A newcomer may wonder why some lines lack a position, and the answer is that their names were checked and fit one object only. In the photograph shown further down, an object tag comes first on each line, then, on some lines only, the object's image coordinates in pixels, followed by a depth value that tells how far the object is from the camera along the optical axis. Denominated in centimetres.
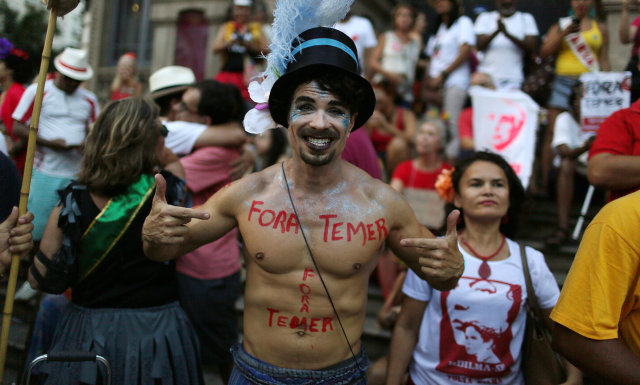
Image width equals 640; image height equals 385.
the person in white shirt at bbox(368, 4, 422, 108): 661
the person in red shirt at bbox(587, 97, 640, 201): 240
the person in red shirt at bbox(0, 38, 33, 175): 498
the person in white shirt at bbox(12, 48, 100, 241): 433
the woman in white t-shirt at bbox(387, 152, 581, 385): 251
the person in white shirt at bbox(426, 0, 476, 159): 625
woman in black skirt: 243
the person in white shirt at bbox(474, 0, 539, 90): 571
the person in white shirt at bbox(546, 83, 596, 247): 463
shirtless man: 212
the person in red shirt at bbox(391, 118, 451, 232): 480
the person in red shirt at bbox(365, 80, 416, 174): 584
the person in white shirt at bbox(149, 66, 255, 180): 355
